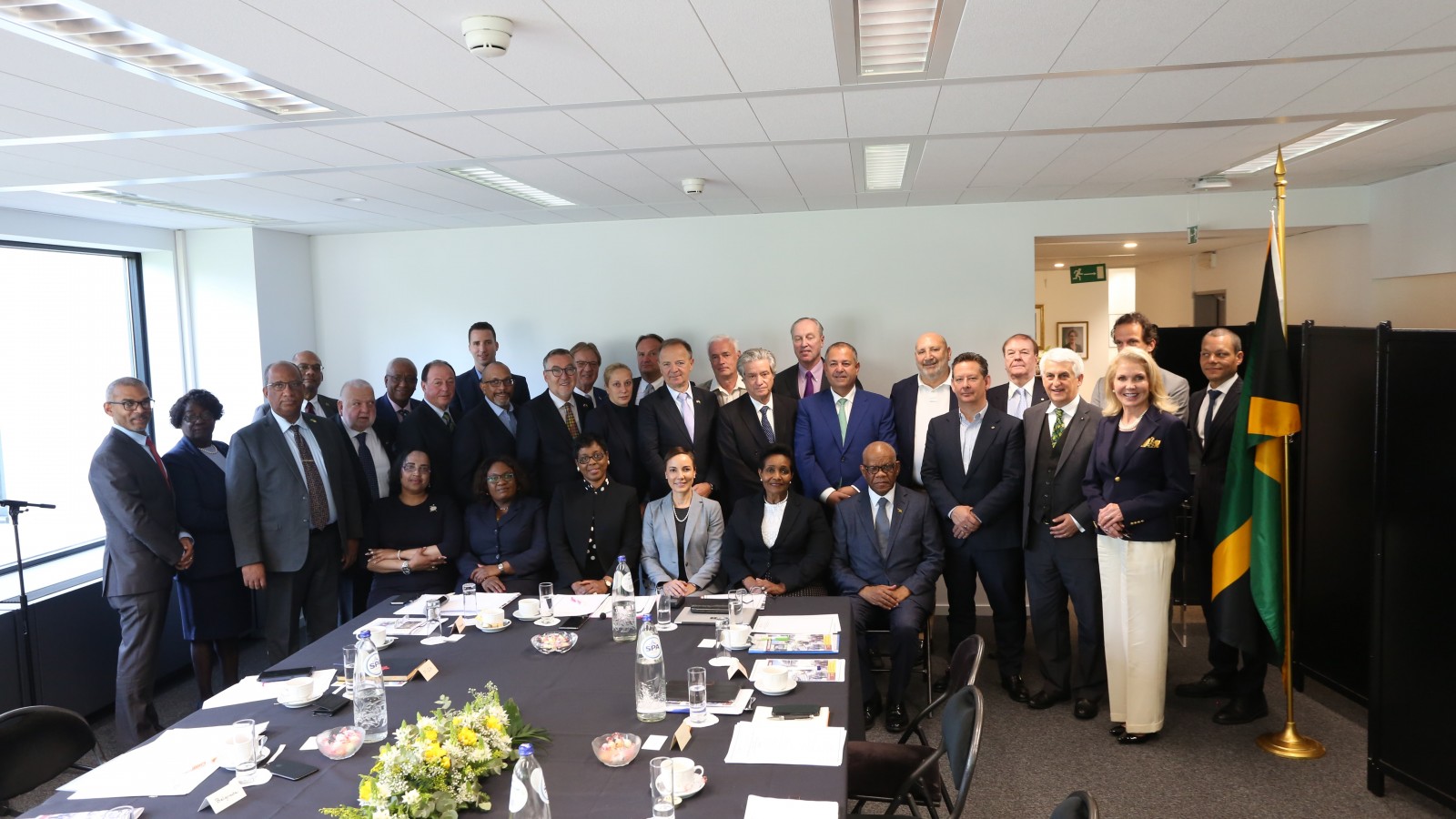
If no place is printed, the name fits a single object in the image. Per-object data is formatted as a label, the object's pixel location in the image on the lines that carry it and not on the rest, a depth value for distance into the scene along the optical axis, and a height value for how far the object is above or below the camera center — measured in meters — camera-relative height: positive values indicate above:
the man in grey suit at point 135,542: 4.38 -0.88
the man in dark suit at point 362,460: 5.44 -0.60
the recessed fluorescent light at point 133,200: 5.41 +1.16
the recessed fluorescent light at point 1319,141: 4.55 +1.13
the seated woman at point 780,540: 4.72 -1.03
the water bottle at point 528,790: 1.99 -1.00
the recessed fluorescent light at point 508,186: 5.20 +1.18
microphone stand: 4.42 -1.37
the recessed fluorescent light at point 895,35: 2.73 +1.09
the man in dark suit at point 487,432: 5.52 -0.45
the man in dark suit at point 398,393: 6.08 -0.19
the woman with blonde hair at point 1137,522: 4.09 -0.85
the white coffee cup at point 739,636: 3.29 -1.08
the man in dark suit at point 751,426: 5.38 -0.45
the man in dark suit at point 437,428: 5.59 -0.41
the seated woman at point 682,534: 4.79 -1.00
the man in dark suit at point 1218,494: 4.47 -0.85
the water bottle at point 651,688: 2.70 -1.05
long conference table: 2.25 -1.15
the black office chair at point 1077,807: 1.96 -1.09
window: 6.01 +0.07
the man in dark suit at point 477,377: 6.52 -0.10
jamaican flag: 4.04 -0.74
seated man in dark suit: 4.55 -1.15
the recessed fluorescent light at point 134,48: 2.54 +1.09
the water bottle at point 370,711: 2.61 -1.05
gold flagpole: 4.07 -1.90
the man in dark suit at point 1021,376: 5.31 -0.17
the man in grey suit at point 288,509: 4.83 -0.80
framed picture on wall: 12.91 +0.16
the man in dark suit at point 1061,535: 4.46 -0.99
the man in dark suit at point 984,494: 4.77 -0.82
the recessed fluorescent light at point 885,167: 4.87 +1.15
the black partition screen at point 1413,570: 3.39 -0.96
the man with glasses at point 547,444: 5.61 -0.54
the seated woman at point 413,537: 4.88 -1.00
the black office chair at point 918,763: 2.58 -1.42
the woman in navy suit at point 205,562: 4.82 -1.08
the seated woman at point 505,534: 4.89 -1.00
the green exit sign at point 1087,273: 8.67 +0.74
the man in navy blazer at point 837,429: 5.17 -0.46
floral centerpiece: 2.05 -1.02
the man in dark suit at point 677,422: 5.50 -0.42
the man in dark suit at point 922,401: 5.23 -0.31
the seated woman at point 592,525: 4.91 -0.95
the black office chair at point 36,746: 2.64 -1.18
